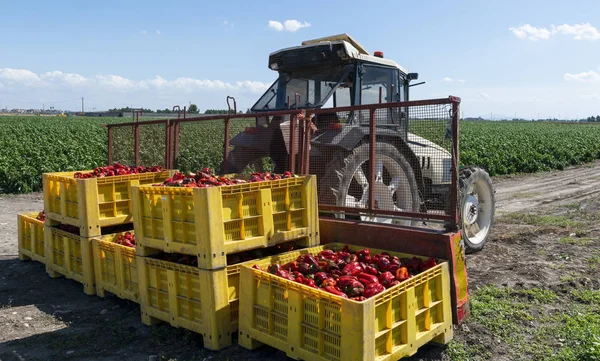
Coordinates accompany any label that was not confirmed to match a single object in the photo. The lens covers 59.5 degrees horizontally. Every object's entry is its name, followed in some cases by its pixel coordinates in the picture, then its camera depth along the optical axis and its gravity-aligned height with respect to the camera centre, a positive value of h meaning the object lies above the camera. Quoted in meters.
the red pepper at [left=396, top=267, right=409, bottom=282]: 4.28 -1.14
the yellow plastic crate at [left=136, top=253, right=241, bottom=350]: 4.44 -1.41
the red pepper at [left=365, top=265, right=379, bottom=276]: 4.41 -1.13
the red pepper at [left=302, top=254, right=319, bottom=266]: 4.71 -1.11
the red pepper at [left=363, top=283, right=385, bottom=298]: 3.89 -1.14
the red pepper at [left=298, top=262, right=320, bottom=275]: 4.53 -1.13
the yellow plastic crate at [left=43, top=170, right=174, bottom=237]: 5.94 -0.68
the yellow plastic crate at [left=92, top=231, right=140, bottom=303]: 5.48 -1.39
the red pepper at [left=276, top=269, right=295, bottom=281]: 4.26 -1.12
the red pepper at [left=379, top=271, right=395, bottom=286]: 4.17 -1.14
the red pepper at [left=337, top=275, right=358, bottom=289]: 4.09 -1.12
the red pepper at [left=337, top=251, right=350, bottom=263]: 4.84 -1.12
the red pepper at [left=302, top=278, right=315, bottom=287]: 4.13 -1.14
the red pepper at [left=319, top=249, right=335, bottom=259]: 5.00 -1.13
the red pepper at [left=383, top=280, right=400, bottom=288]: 4.11 -1.16
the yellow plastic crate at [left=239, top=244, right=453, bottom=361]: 3.62 -1.37
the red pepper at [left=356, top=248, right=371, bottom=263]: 4.89 -1.13
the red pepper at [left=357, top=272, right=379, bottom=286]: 4.14 -1.13
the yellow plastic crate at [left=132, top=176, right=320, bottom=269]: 4.38 -0.71
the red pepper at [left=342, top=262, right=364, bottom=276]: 4.41 -1.12
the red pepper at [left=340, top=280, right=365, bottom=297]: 3.95 -1.15
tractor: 6.00 -0.05
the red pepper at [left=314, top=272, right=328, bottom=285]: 4.29 -1.15
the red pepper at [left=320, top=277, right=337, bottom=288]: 4.14 -1.15
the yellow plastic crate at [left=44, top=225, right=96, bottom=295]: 6.10 -1.41
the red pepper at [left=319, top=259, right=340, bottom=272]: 4.58 -1.13
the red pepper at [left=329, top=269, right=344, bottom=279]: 4.38 -1.15
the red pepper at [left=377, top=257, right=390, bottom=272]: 4.62 -1.13
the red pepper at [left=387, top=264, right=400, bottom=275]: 4.56 -1.15
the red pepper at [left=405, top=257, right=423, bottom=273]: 4.60 -1.14
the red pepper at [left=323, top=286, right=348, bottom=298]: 3.89 -1.16
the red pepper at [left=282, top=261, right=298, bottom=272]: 4.62 -1.15
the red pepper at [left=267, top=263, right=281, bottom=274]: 4.48 -1.12
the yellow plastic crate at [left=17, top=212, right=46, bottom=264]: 7.27 -1.35
